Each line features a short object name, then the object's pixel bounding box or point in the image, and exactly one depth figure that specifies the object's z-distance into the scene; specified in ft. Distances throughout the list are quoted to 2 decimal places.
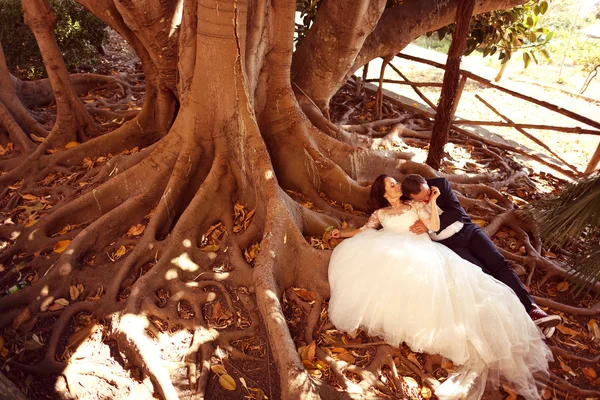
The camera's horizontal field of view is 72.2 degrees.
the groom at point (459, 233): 10.50
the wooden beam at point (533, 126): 16.05
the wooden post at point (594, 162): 17.08
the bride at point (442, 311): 8.35
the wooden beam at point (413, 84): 20.92
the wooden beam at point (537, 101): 16.01
